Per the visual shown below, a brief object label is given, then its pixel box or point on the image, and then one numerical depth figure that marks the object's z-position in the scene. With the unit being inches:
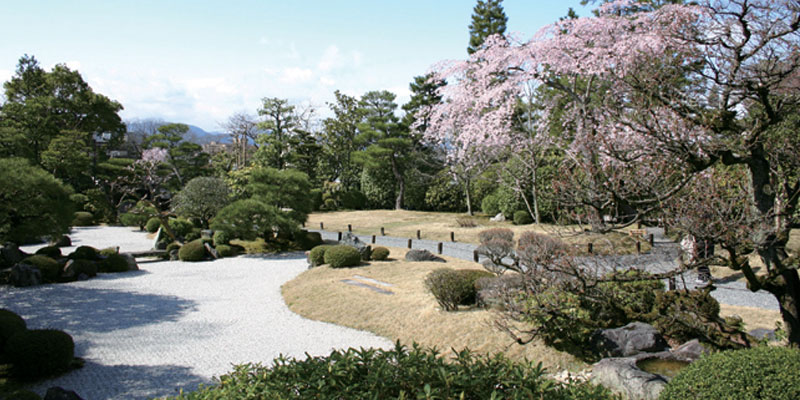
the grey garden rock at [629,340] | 238.1
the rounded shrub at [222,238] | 691.6
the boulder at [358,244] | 571.2
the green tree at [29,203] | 390.0
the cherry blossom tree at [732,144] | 171.9
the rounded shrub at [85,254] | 544.4
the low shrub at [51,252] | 547.1
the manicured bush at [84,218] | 1003.1
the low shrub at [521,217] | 858.8
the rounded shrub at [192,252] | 634.8
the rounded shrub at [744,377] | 130.5
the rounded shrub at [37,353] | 244.8
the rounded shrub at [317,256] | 567.5
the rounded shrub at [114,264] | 548.7
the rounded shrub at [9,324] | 260.8
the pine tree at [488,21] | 1207.5
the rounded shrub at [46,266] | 474.3
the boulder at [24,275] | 455.5
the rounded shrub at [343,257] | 534.6
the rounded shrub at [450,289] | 342.0
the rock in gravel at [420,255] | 565.6
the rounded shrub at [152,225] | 914.7
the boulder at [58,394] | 191.8
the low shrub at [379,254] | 577.0
